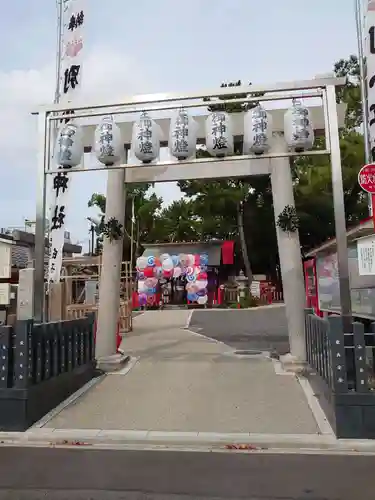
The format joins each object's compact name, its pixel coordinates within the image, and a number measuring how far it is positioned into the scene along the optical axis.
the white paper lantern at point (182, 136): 6.99
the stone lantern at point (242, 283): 27.62
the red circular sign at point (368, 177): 6.12
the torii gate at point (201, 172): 6.76
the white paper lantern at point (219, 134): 6.97
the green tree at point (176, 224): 34.28
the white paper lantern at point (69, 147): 7.28
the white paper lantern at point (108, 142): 7.18
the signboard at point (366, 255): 7.34
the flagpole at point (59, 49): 9.26
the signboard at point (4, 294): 9.32
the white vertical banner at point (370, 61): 6.64
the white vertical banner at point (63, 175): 8.76
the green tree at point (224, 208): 27.08
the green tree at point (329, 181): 21.53
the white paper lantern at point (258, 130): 6.87
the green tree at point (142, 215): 34.41
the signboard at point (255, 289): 27.81
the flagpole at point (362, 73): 7.22
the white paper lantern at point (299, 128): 6.79
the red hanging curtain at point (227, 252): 28.83
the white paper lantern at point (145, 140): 7.02
